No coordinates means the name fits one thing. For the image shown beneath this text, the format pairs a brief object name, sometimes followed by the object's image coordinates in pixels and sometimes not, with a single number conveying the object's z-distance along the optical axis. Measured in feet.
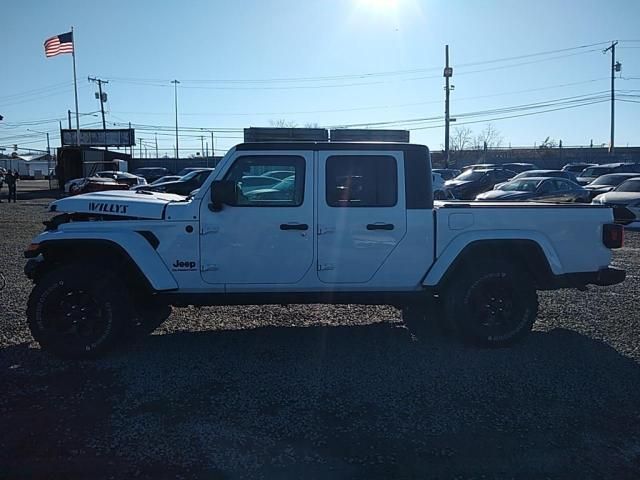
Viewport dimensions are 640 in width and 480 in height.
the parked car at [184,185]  68.49
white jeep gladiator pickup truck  17.31
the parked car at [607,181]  67.05
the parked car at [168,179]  93.61
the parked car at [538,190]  61.72
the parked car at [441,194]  38.67
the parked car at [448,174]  113.09
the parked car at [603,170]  95.04
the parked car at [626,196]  51.57
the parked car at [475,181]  87.81
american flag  132.77
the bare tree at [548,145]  257.55
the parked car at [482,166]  113.26
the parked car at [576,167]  126.66
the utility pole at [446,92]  143.23
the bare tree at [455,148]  263.70
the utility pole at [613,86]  180.34
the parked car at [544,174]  75.46
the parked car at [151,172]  143.42
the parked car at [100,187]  46.75
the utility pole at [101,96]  248.73
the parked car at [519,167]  127.34
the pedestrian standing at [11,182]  94.07
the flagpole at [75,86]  140.74
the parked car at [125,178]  99.73
